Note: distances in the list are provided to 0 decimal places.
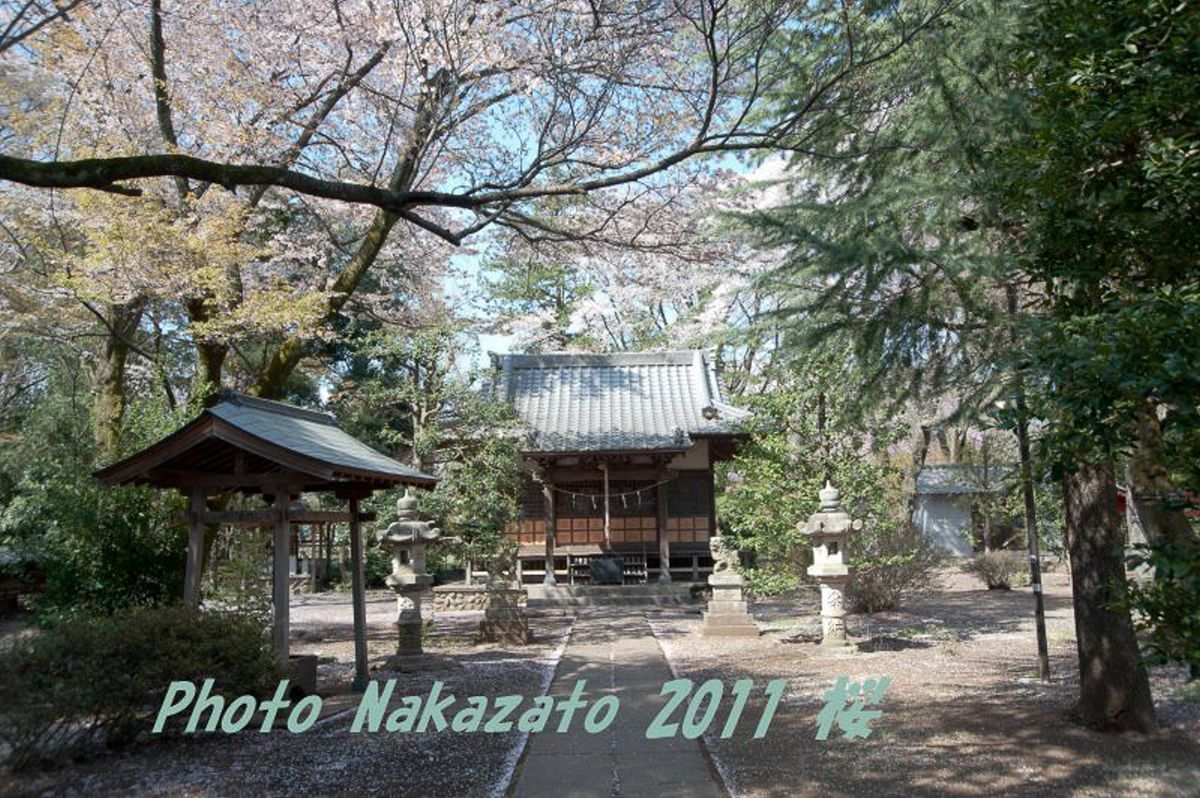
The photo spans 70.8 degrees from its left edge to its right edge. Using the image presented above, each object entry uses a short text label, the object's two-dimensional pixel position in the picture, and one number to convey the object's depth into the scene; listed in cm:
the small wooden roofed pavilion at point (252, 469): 668
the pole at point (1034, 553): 727
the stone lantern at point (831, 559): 1018
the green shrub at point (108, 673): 502
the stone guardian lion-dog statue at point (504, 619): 1170
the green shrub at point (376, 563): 2178
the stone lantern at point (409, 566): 982
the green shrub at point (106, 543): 929
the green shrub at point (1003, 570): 1866
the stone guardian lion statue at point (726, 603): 1182
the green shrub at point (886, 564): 1180
